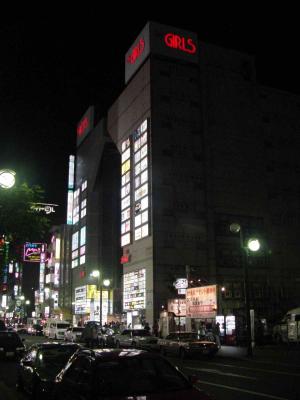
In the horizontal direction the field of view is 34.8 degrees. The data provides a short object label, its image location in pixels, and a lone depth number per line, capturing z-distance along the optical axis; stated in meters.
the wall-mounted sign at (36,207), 18.64
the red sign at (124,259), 65.89
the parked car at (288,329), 35.25
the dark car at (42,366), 10.91
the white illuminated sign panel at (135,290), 61.03
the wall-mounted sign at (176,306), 48.16
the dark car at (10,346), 24.41
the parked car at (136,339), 31.16
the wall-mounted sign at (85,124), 92.68
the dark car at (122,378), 6.29
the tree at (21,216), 17.36
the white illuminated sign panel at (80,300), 81.96
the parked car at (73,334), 45.81
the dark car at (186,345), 25.53
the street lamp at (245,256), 26.28
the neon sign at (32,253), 83.88
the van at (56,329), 50.99
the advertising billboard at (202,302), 37.56
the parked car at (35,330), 62.14
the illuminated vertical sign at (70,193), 95.86
